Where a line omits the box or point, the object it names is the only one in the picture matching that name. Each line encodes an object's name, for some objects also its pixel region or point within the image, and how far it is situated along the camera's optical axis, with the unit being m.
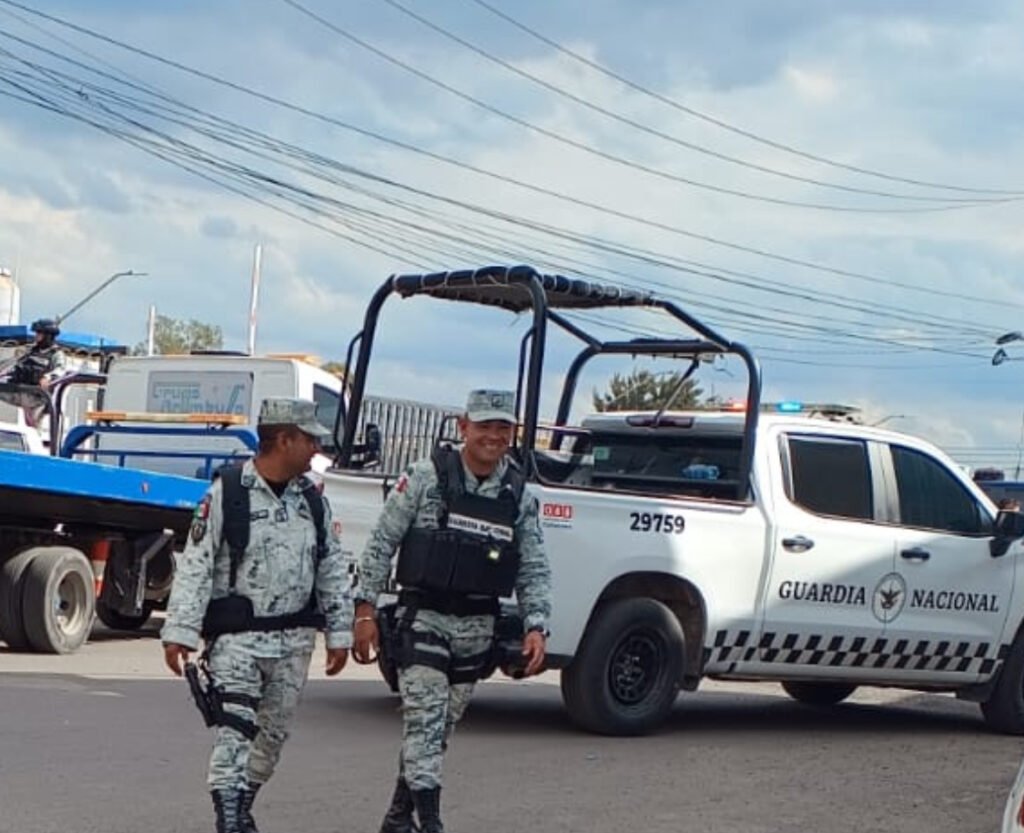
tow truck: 13.36
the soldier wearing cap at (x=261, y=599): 6.23
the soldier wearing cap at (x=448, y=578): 6.77
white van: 16.30
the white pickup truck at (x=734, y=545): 10.18
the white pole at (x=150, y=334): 28.71
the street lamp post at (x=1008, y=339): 36.66
